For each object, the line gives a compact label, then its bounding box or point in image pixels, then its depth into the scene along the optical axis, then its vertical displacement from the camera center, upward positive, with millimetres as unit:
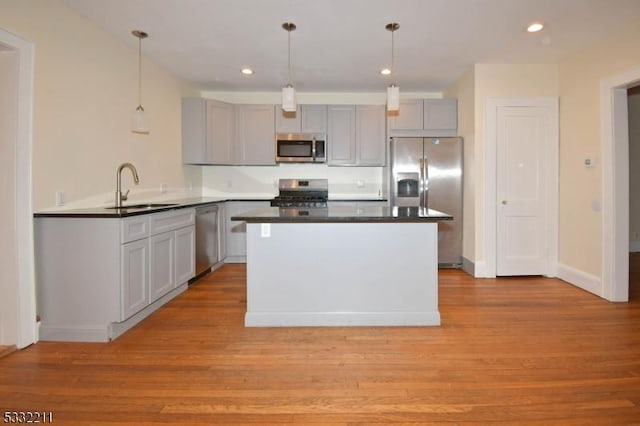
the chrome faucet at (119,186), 3234 +207
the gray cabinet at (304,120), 5293 +1294
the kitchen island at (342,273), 2857 -518
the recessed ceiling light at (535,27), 3275 +1656
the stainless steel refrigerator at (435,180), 4738 +354
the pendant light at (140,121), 3084 +749
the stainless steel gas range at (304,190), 5410 +275
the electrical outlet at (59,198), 2709 +84
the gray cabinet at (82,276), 2588 -482
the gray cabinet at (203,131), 4984 +1082
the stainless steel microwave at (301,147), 5262 +884
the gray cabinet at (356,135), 5258 +1062
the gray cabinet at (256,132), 5324 +1126
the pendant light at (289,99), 2836 +860
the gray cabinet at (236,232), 5270 -345
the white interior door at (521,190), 4332 +201
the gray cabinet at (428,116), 5031 +1281
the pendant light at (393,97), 2842 +870
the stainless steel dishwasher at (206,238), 4229 -369
